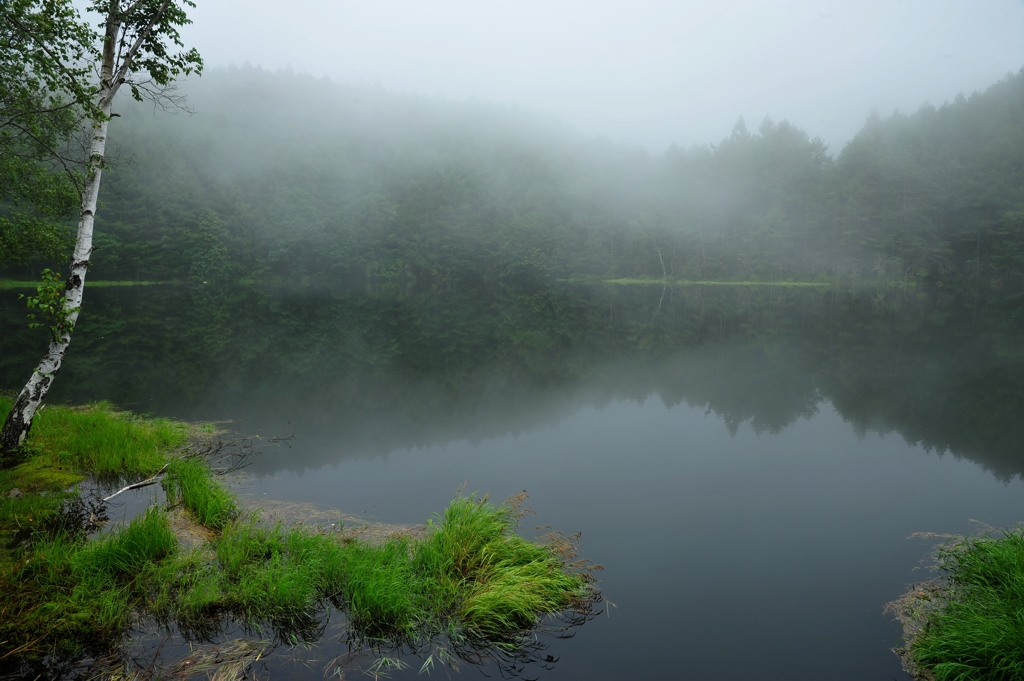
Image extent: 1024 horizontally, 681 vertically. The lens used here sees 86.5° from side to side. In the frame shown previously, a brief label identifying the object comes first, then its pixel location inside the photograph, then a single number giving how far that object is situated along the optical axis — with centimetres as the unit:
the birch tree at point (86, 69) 793
